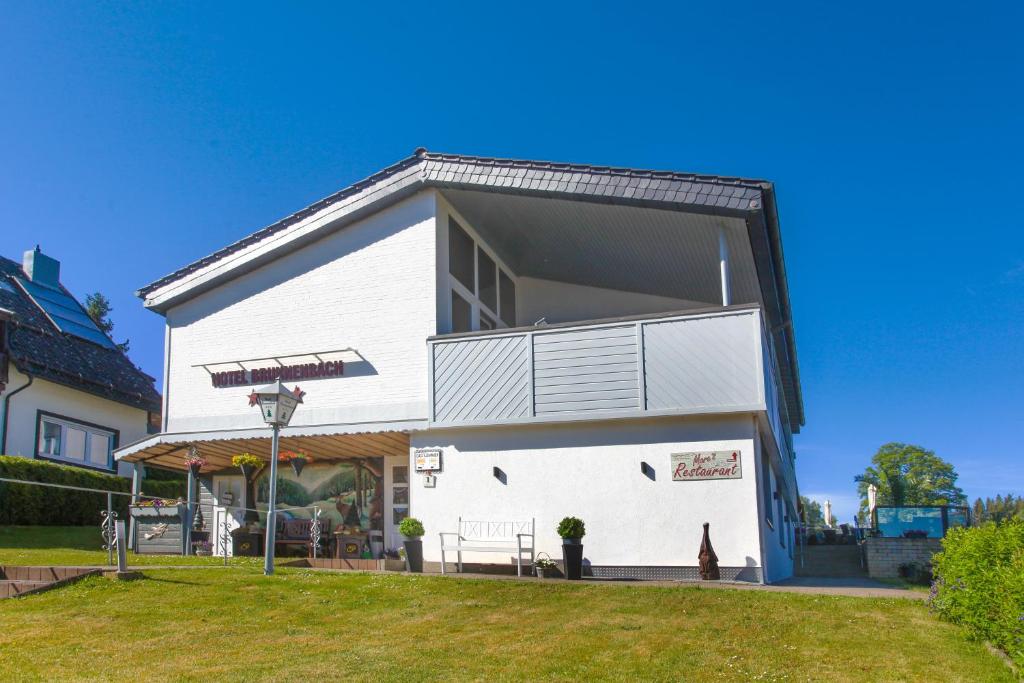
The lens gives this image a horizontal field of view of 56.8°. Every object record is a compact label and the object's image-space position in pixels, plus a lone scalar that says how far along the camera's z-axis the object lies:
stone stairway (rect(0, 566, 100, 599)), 11.39
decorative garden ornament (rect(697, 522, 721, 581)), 13.59
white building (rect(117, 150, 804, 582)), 14.48
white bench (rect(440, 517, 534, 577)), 14.70
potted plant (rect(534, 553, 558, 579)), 14.22
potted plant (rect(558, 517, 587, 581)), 13.70
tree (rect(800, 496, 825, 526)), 79.25
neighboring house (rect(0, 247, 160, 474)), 23.58
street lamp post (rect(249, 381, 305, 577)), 13.60
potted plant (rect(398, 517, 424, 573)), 15.09
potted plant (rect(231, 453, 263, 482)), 17.98
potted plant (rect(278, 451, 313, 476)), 17.47
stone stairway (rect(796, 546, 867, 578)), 22.61
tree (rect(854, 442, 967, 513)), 60.72
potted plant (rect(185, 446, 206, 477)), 17.94
